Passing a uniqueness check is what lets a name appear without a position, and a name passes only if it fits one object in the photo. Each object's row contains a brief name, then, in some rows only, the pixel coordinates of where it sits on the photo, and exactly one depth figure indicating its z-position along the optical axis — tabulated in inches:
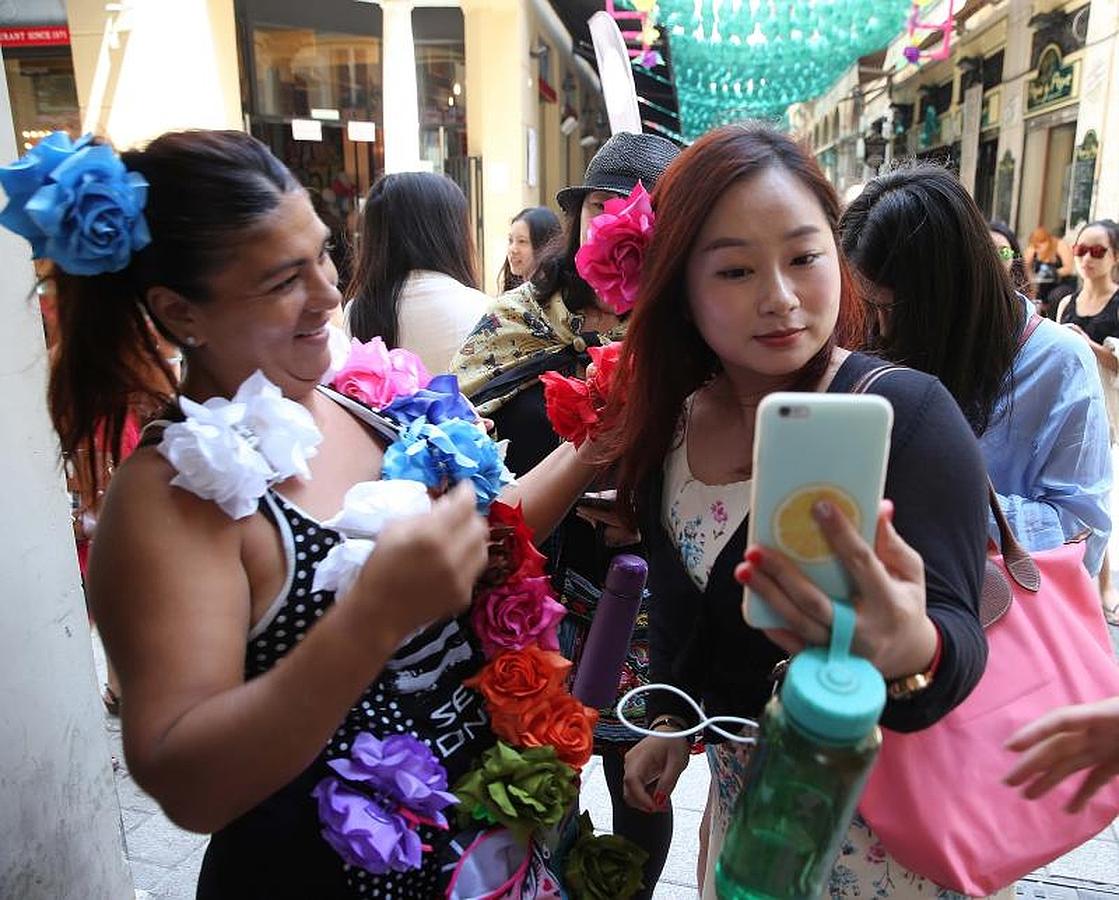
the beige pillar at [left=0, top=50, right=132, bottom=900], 69.3
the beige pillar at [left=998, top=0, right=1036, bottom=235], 428.8
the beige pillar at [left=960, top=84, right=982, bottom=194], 517.3
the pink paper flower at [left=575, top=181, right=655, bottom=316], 56.1
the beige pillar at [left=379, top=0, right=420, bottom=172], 317.1
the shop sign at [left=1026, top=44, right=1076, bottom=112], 385.7
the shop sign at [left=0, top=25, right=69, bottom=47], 249.8
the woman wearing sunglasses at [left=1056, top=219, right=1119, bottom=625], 196.1
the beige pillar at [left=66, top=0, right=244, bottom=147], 225.1
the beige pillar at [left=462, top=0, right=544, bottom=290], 364.5
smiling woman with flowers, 36.0
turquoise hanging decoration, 224.7
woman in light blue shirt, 71.4
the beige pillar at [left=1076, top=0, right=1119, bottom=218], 315.0
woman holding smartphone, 32.7
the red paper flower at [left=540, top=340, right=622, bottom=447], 63.1
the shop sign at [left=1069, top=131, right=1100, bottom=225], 336.2
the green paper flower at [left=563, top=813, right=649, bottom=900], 55.0
